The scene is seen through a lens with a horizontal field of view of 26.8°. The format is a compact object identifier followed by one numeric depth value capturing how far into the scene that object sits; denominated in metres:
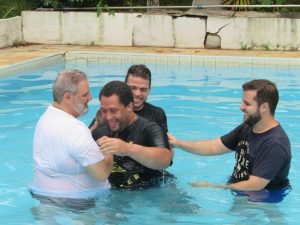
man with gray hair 4.16
